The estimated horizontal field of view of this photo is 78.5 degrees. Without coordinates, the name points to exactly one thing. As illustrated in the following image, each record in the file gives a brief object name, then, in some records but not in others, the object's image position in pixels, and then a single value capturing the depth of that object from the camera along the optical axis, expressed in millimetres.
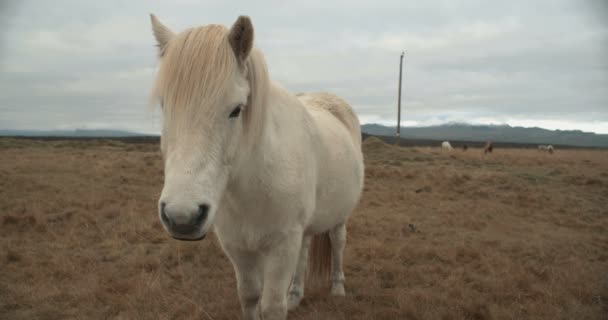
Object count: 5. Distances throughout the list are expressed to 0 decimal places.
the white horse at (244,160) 1501
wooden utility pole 23364
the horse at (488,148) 27522
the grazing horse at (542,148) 40397
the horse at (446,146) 31852
